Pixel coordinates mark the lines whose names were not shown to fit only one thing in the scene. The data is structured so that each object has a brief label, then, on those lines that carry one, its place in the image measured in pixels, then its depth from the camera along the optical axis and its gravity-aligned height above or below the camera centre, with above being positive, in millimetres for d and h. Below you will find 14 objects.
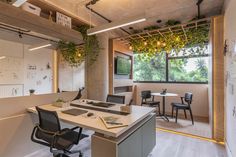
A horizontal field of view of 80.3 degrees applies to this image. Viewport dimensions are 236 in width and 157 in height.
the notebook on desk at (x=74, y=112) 2061 -504
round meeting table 4464 -1212
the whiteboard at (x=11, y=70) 2266 +146
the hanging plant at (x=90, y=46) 3536 +868
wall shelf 2033 +934
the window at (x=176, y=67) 4867 +431
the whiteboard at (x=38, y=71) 2598 +163
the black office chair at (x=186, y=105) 4134 -802
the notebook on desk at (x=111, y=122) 1542 -517
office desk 1478 -660
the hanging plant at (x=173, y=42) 4133 +1196
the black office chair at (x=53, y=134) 1740 -761
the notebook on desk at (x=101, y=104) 2621 -492
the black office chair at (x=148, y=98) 4711 -792
